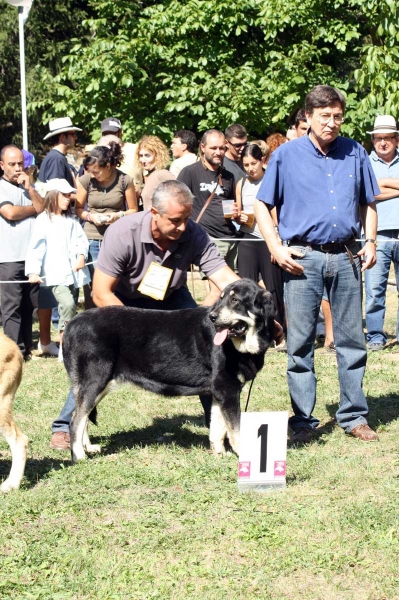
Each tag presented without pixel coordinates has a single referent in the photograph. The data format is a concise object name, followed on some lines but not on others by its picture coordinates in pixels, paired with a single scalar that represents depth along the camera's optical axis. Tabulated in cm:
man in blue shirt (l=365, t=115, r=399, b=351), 1567
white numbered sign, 828
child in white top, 1540
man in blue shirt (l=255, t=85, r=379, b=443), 982
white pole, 2200
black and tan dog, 942
